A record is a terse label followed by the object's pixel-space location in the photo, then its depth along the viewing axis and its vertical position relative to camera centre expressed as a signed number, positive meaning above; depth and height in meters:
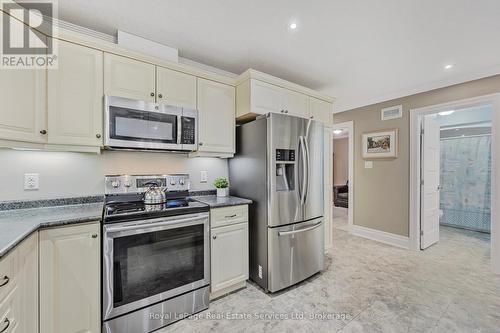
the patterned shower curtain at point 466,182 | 4.27 -0.35
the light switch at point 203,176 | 2.62 -0.13
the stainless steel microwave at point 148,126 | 1.80 +0.36
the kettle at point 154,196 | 2.03 -0.29
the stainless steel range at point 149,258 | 1.56 -0.74
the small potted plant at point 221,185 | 2.54 -0.23
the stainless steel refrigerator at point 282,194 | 2.16 -0.31
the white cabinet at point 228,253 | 2.06 -0.88
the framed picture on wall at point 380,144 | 3.60 +0.37
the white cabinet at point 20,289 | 1.02 -0.65
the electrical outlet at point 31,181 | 1.76 -0.13
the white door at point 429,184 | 3.42 -0.31
